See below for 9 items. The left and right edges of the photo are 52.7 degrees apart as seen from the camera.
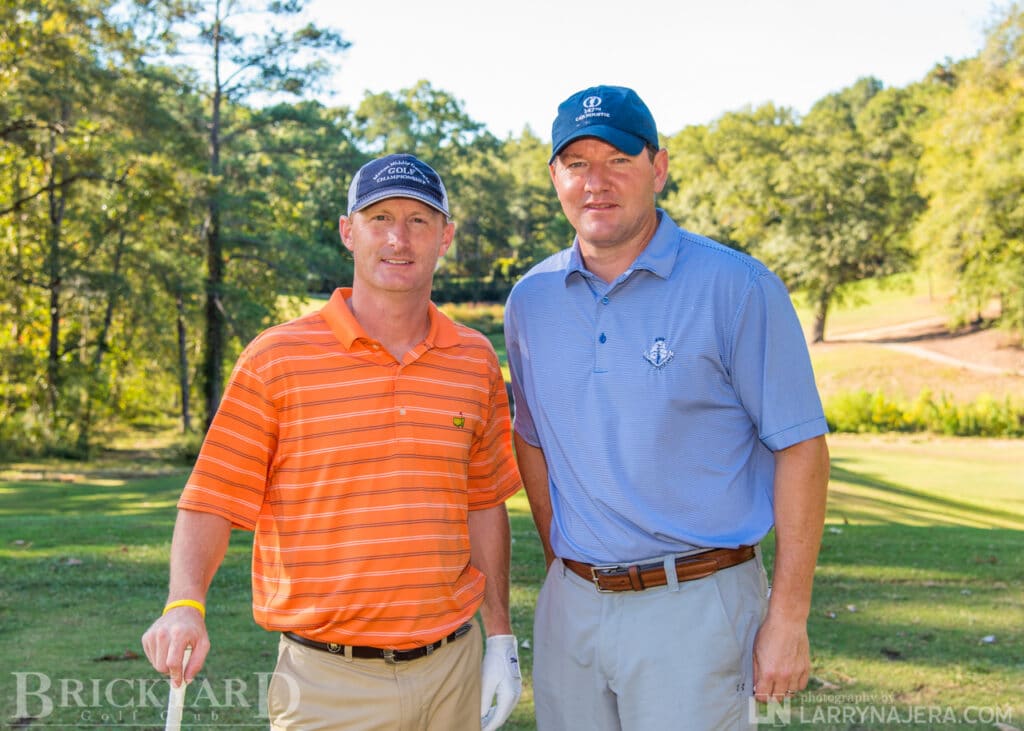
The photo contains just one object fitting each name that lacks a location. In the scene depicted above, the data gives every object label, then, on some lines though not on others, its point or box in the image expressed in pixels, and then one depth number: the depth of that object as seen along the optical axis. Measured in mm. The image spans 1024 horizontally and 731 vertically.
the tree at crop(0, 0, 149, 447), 20188
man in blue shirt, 2787
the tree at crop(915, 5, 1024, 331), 33469
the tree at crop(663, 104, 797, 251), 48125
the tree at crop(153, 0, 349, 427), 26797
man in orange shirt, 2734
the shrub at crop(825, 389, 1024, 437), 27812
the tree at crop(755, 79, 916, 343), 44469
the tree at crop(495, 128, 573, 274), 63562
